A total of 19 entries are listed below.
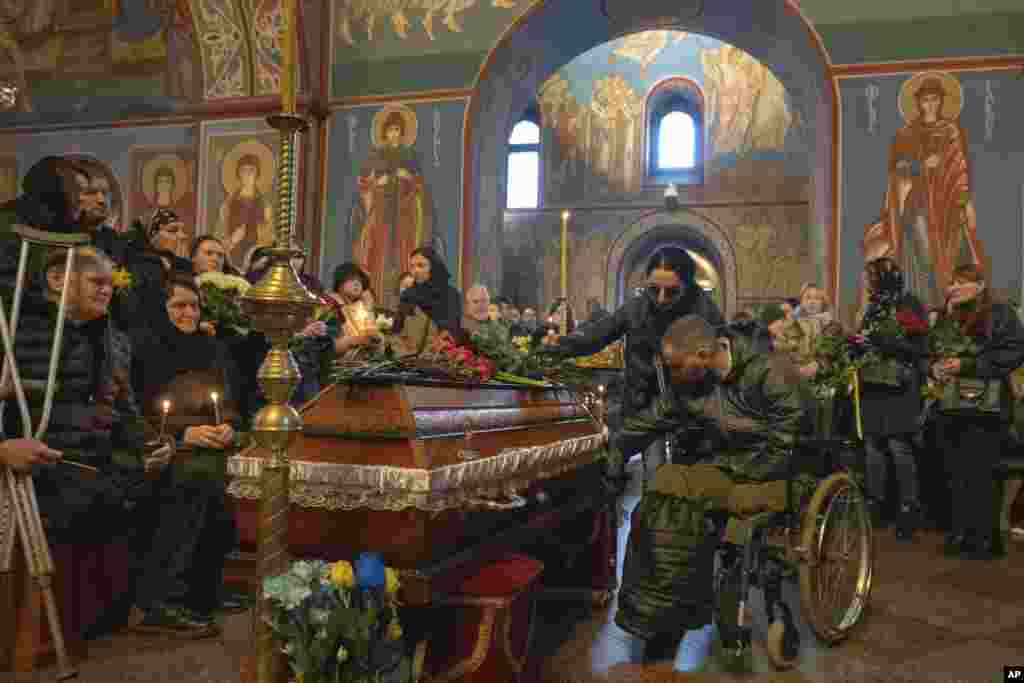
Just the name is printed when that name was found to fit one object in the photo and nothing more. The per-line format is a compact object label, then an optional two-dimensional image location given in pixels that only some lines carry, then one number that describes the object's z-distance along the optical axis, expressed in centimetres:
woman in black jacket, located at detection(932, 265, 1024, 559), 545
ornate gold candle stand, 217
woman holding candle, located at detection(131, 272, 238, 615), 348
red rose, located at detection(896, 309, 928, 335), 620
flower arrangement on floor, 224
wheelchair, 321
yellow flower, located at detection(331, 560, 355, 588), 228
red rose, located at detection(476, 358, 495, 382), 324
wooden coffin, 241
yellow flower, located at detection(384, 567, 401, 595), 231
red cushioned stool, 253
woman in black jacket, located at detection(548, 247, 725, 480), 439
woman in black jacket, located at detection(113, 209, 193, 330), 374
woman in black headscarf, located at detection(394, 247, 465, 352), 496
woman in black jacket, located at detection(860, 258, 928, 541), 625
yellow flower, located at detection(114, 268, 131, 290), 330
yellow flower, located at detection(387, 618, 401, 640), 233
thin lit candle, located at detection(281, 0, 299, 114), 224
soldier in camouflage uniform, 318
